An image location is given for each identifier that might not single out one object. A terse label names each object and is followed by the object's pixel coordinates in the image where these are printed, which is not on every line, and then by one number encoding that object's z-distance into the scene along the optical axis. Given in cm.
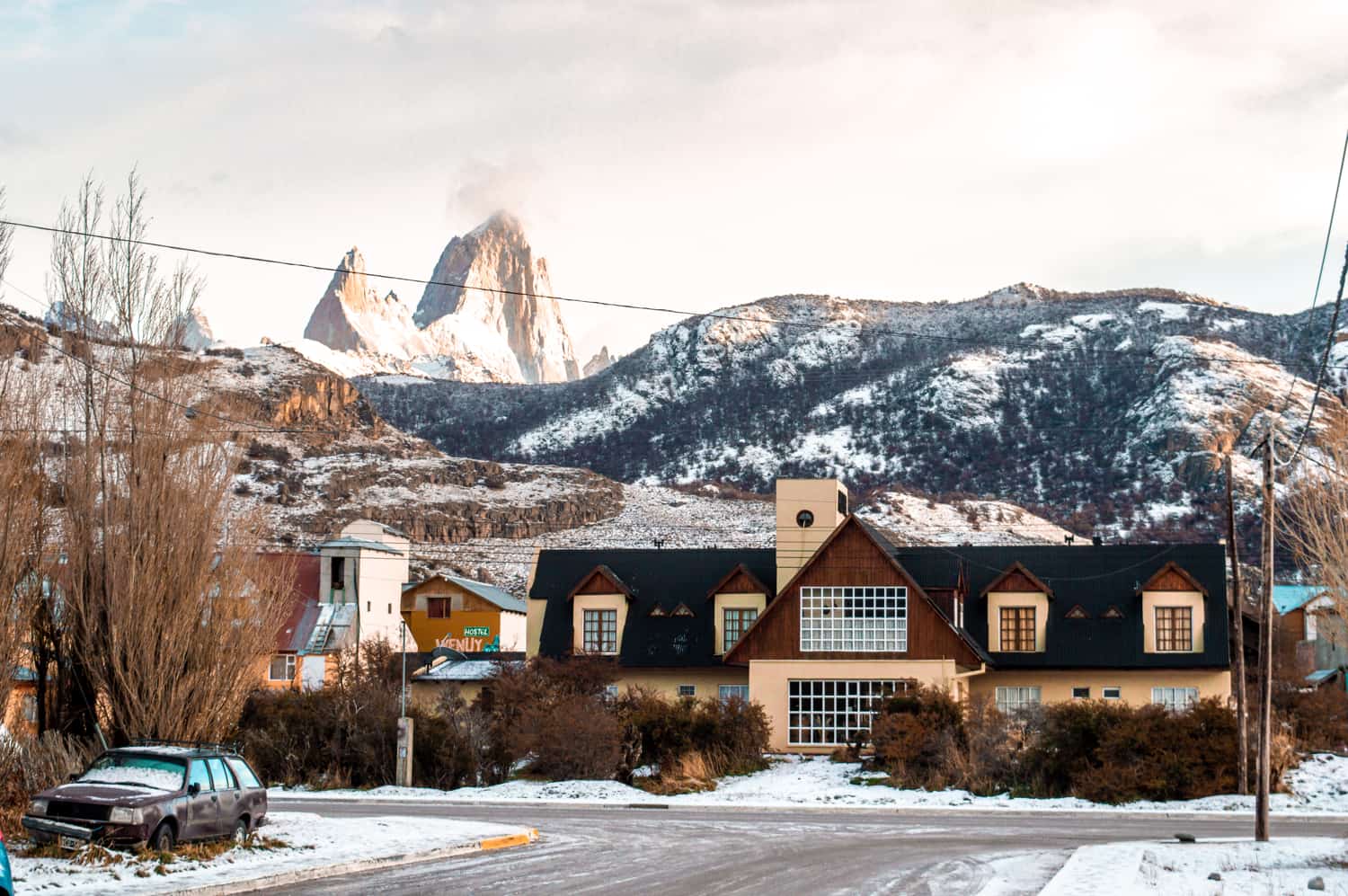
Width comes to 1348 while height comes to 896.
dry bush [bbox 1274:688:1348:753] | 4125
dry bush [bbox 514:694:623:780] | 3775
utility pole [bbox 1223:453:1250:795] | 3162
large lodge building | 4572
